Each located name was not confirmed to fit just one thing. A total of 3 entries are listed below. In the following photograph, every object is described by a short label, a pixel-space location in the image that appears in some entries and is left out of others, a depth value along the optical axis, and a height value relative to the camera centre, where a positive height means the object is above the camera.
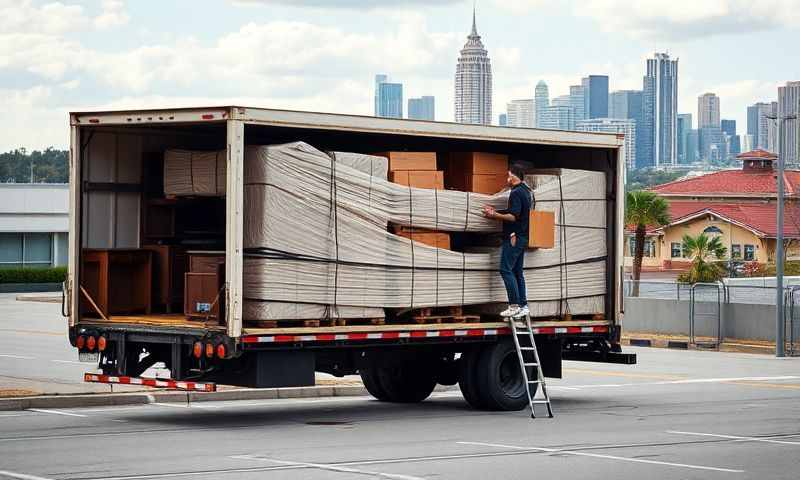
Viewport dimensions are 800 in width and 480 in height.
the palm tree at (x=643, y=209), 53.88 +1.42
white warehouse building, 74.00 +0.77
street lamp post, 32.78 -0.73
